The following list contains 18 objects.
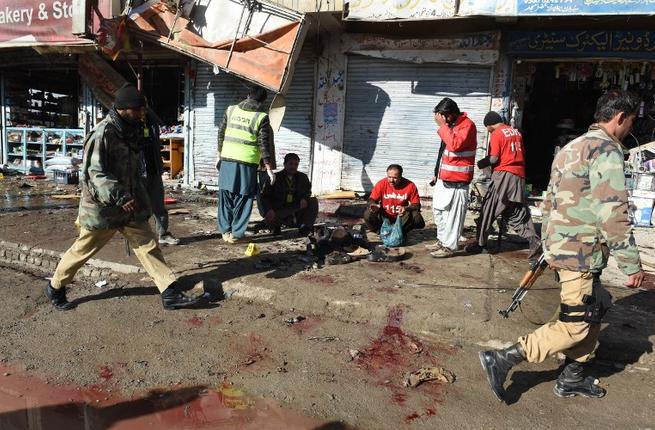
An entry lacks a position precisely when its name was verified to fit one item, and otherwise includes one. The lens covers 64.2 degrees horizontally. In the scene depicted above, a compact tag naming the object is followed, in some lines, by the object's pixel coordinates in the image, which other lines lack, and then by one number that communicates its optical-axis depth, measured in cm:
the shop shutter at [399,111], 856
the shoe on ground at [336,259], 546
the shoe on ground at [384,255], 563
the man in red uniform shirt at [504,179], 578
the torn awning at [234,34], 805
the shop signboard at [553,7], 664
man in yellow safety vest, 591
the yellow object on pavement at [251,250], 566
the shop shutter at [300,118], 959
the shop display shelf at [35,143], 1194
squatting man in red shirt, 630
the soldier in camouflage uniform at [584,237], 290
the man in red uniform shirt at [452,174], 545
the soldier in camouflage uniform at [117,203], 406
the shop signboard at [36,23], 968
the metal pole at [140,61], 931
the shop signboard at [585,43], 757
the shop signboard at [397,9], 752
